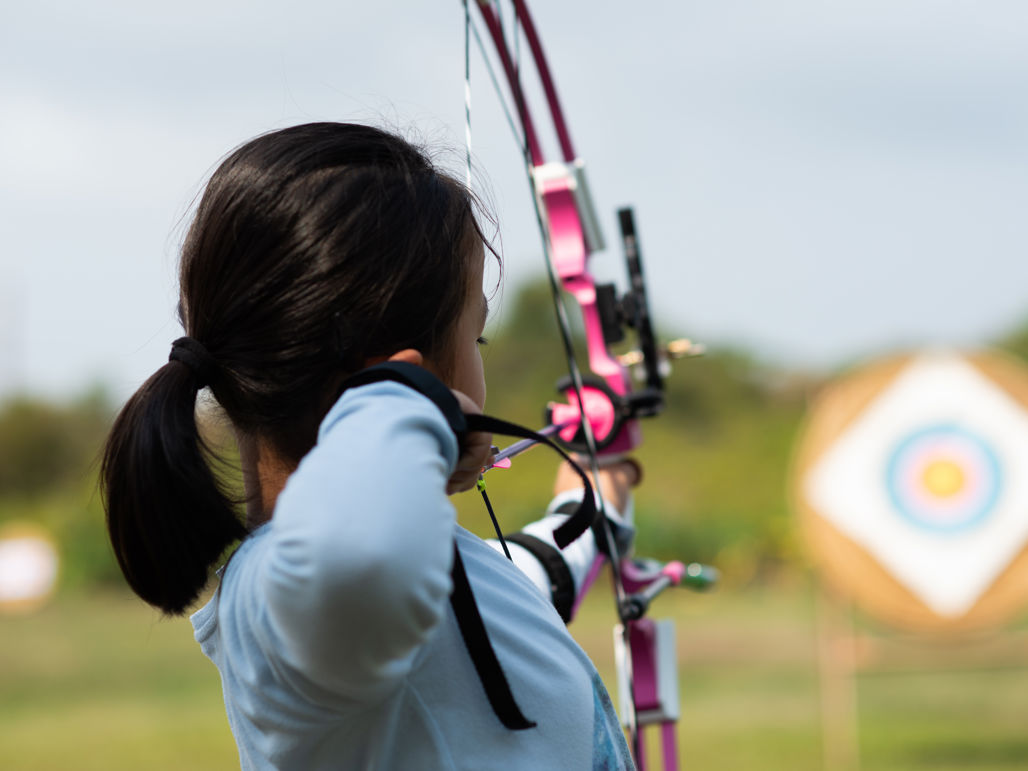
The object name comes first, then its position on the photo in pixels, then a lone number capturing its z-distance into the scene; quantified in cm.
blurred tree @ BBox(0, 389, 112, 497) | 3722
